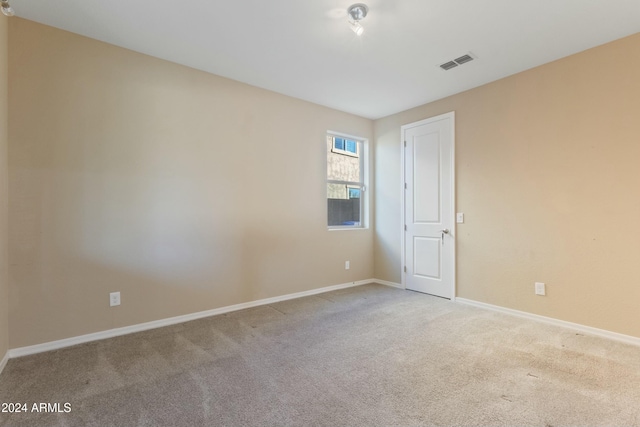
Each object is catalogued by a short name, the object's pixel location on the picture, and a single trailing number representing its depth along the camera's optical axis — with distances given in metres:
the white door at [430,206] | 3.84
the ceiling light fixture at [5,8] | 1.83
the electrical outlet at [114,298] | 2.66
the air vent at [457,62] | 2.89
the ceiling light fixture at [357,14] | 2.19
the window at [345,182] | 4.43
